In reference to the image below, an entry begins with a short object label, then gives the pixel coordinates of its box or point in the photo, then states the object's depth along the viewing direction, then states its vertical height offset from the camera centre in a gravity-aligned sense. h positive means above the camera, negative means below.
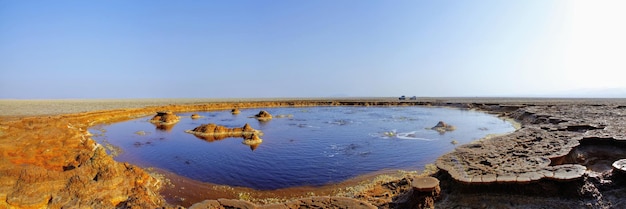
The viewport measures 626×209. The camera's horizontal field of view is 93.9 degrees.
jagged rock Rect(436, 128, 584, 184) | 6.45 -1.87
